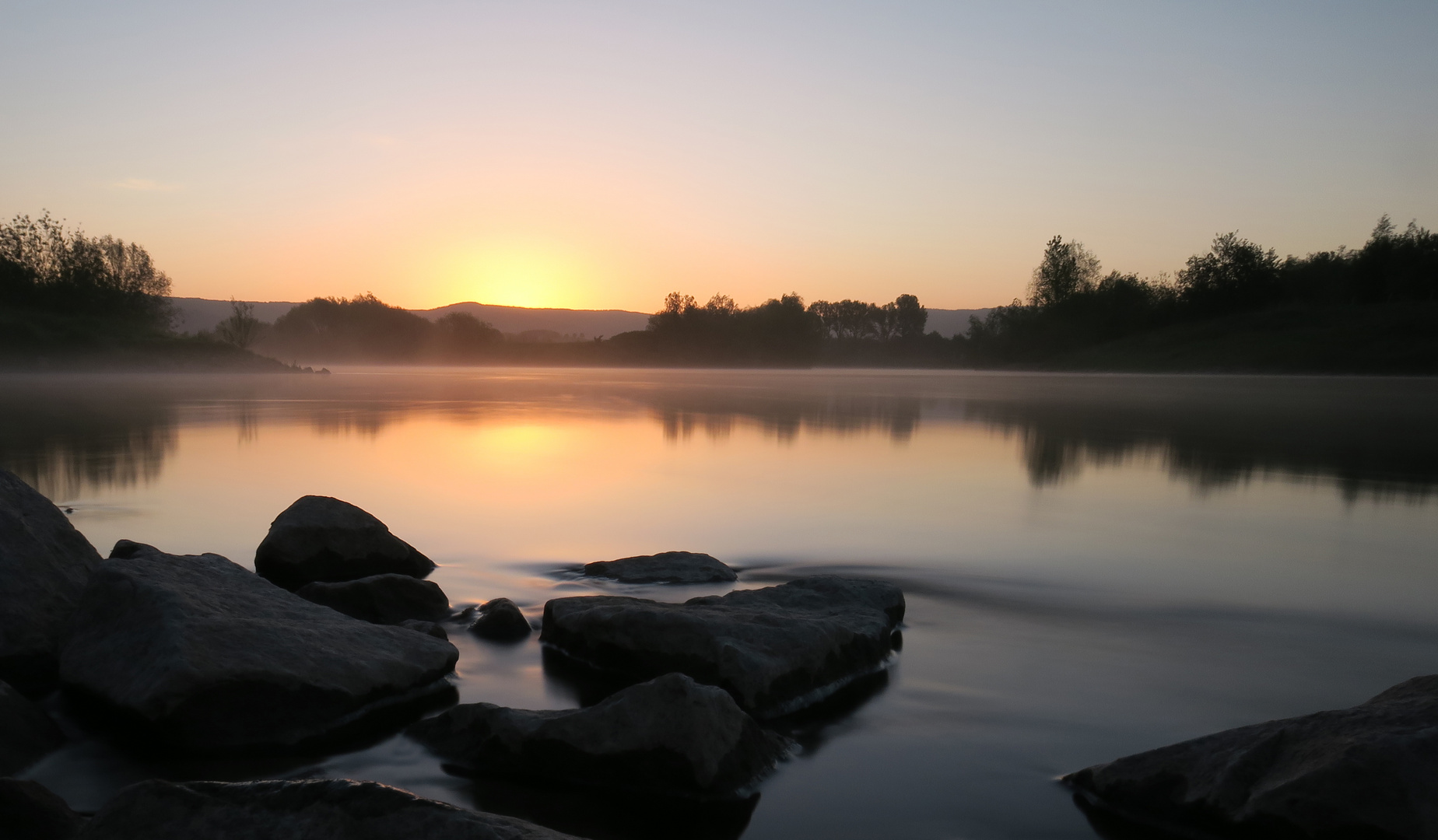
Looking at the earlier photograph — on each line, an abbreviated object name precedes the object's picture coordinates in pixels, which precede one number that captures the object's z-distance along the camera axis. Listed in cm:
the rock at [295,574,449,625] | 478
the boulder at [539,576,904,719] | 375
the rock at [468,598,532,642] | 464
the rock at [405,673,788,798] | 303
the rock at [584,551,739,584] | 570
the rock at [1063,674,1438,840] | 252
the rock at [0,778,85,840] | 233
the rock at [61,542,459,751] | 331
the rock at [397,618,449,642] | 443
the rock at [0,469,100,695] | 384
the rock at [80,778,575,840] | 214
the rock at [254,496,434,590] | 578
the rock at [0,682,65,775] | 311
